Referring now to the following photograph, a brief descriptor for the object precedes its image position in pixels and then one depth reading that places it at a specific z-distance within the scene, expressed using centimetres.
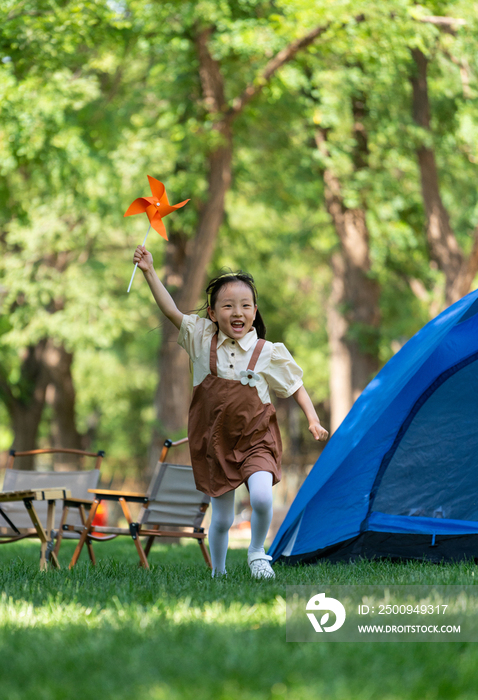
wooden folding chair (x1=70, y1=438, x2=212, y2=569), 1180
